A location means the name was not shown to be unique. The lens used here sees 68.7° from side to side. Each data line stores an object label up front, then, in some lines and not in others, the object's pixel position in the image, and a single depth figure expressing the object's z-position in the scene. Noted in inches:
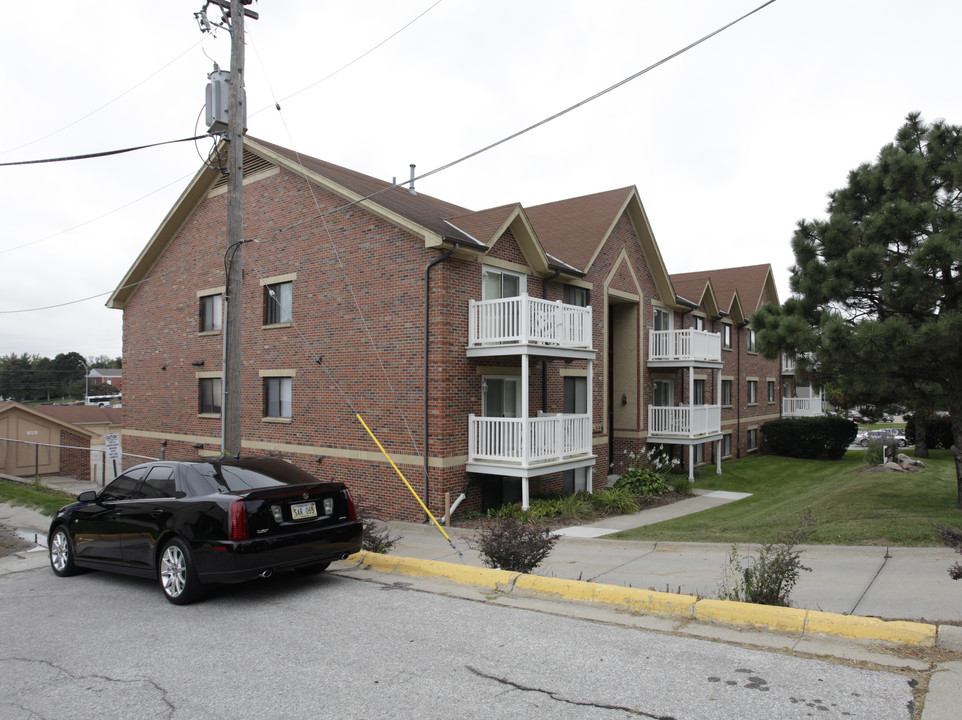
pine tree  455.5
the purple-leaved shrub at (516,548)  305.7
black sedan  273.1
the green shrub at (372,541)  355.3
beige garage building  1102.4
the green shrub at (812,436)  1251.8
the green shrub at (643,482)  780.0
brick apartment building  583.8
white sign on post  606.9
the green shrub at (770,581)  241.8
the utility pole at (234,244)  448.1
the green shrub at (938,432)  1262.3
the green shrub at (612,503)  667.4
